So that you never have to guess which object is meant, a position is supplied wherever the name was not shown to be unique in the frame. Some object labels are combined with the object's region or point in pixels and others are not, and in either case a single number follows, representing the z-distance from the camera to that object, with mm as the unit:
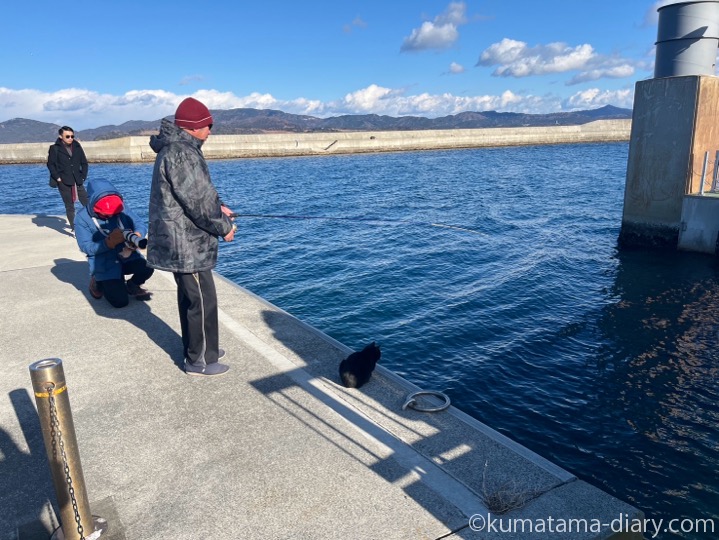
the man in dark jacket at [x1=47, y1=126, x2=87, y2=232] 10844
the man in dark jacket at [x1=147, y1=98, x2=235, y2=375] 4465
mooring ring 4250
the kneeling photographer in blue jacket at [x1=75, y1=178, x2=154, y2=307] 6539
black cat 4648
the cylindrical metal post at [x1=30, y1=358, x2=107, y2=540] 2713
